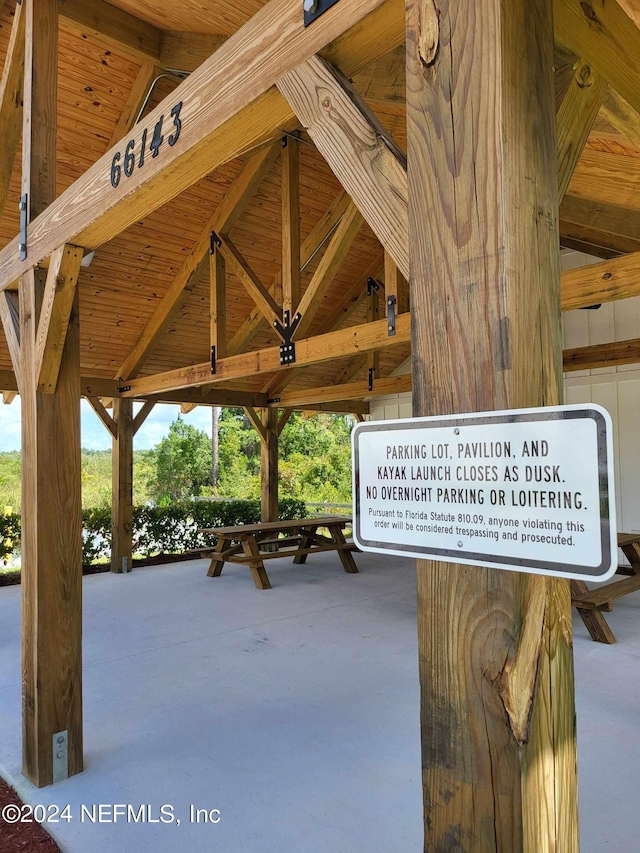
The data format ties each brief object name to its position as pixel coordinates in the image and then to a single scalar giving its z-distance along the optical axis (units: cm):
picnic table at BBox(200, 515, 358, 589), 648
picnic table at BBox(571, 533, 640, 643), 419
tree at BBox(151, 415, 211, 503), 1424
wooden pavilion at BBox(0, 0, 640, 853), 80
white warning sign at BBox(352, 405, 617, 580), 70
